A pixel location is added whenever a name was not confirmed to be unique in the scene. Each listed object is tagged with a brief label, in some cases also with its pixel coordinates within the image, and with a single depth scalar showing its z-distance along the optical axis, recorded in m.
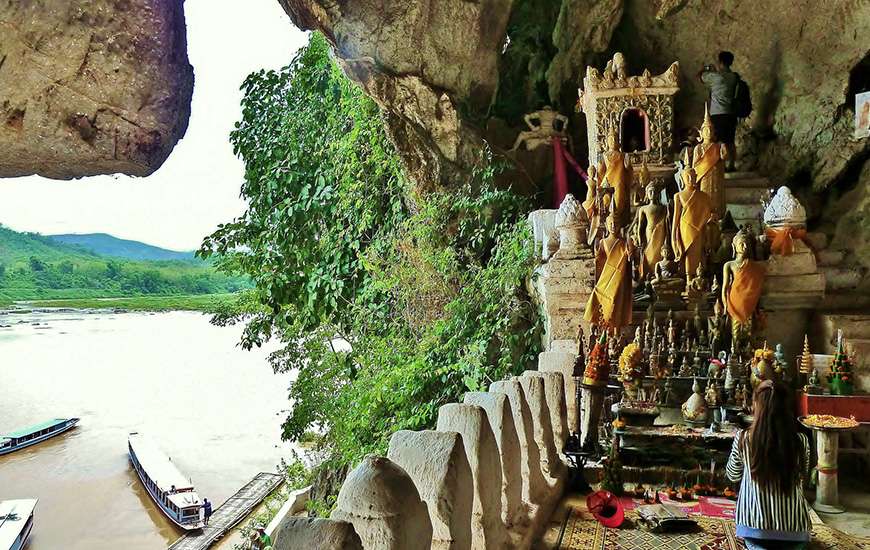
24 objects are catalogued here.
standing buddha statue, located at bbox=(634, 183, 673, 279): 7.27
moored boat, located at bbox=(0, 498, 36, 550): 11.85
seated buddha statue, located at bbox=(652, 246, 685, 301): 7.16
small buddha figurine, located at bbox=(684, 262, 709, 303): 7.09
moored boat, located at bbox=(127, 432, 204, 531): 13.35
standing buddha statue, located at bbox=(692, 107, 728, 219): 8.02
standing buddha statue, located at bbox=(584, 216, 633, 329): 6.62
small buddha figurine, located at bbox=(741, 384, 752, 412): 5.70
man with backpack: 11.10
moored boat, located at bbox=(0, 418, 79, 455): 15.90
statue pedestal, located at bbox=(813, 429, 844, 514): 5.59
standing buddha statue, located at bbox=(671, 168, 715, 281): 7.15
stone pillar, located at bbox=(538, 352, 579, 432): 5.93
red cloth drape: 12.03
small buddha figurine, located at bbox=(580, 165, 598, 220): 7.96
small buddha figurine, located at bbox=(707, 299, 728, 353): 6.88
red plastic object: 4.36
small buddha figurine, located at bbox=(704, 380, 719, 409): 5.83
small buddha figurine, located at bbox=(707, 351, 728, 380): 6.11
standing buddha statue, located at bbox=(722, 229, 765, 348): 6.87
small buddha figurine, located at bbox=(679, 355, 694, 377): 6.49
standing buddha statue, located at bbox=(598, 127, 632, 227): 7.89
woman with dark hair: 3.29
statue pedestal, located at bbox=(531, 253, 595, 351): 7.21
